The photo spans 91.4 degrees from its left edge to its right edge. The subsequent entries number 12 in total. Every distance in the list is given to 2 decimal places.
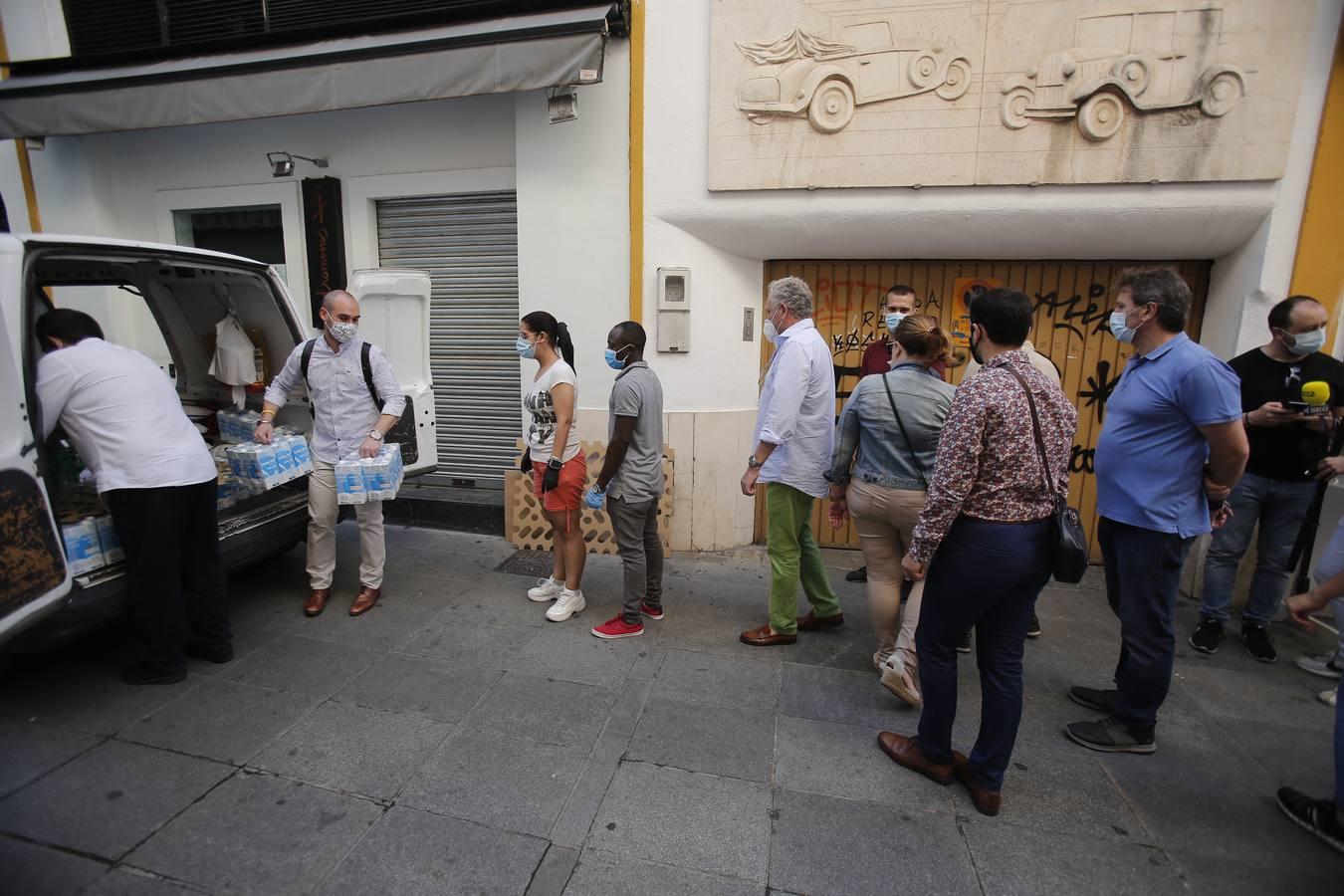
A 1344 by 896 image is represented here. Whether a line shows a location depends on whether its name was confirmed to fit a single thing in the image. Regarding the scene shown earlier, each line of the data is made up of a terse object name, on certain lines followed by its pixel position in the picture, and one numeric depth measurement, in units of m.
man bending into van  2.99
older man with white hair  3.46
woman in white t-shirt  3.80
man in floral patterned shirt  2.29
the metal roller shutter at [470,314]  5.96
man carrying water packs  3.98
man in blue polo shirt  2.62
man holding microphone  3.61
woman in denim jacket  3.05
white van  2.66
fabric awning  4.61
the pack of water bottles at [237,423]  4.50
